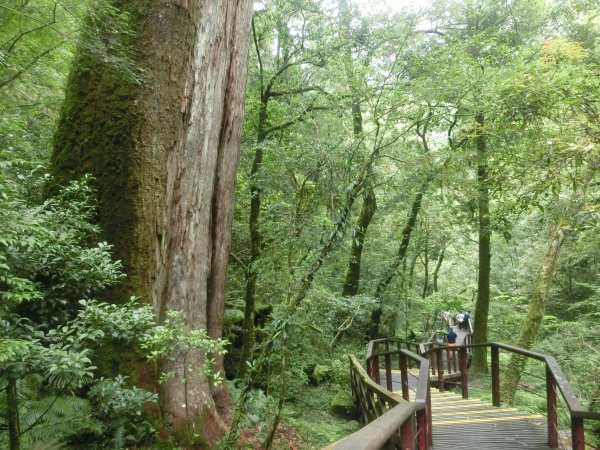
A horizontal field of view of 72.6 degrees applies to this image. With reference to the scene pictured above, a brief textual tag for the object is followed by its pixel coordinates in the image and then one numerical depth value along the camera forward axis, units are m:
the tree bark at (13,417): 2.34
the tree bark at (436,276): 23.28
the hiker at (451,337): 14.43
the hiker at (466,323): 16.51
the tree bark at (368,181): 8.23
